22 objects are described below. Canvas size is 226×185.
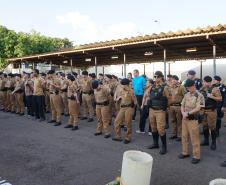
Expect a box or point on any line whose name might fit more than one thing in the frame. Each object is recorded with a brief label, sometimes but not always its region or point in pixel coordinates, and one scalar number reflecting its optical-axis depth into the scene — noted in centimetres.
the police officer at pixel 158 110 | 500
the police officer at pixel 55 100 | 763
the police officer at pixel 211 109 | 518
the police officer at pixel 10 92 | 981
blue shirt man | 785
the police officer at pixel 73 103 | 705
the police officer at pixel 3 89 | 1009
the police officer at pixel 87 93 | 802
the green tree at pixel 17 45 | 2345
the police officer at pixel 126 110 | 573
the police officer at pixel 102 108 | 628
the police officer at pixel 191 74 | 616
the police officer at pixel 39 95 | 811
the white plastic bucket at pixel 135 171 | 314
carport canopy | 772
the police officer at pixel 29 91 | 867
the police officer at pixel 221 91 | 574
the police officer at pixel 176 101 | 594
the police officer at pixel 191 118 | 454
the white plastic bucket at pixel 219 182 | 277
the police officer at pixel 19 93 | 927
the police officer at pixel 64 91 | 787
